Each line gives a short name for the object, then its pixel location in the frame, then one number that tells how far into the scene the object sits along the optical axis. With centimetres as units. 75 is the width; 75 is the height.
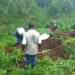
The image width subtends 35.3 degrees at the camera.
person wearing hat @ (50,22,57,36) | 801
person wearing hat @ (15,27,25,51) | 347
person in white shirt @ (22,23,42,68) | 344
